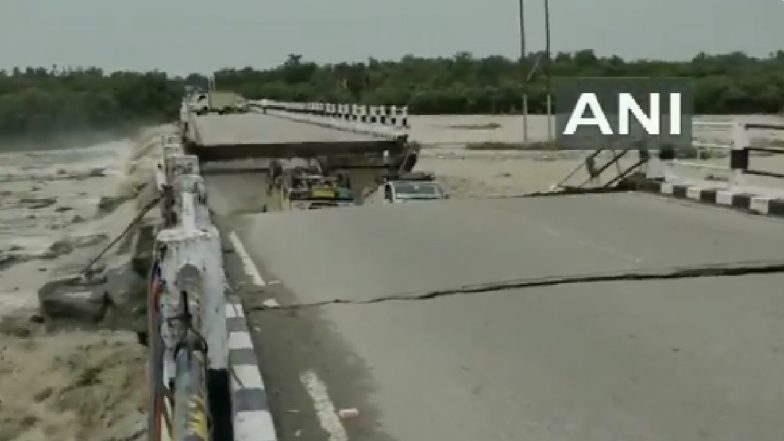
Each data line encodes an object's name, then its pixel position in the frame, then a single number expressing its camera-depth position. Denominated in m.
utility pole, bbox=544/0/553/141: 51.00
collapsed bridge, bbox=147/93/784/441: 5.07
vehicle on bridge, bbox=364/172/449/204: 18.45
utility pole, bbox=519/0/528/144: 52.54
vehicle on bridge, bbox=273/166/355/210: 19.81
